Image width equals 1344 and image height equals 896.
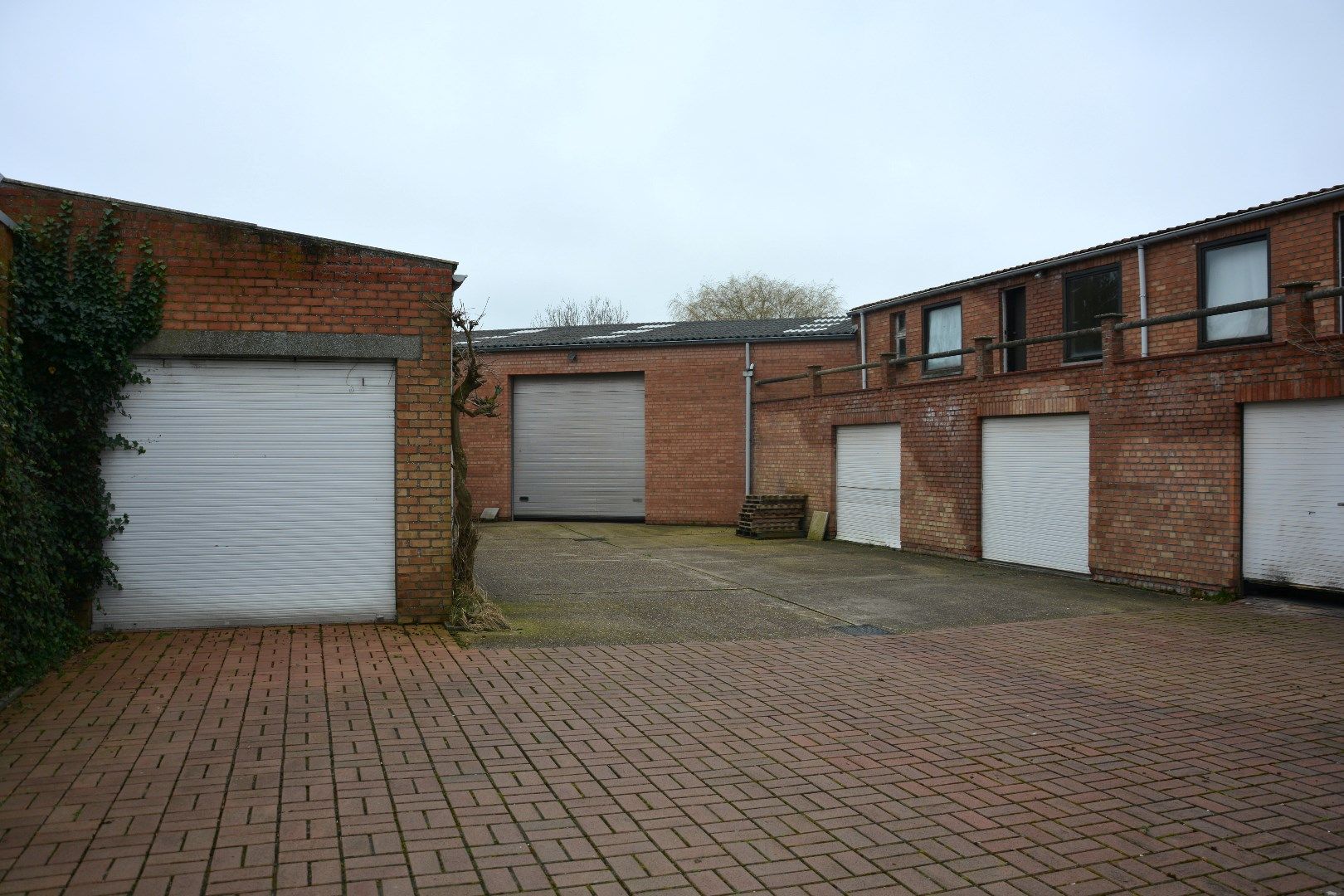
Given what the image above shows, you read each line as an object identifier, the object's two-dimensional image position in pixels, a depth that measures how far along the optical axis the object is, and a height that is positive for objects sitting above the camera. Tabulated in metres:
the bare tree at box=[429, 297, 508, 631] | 9.62 -0.63
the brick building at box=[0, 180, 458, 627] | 9.13 +0.17
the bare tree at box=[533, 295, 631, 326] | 61.50 +8.37
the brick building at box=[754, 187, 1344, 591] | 10.91 +0.39
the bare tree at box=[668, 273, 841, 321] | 48.72 +7.41
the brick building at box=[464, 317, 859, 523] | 22.88 +0.77
